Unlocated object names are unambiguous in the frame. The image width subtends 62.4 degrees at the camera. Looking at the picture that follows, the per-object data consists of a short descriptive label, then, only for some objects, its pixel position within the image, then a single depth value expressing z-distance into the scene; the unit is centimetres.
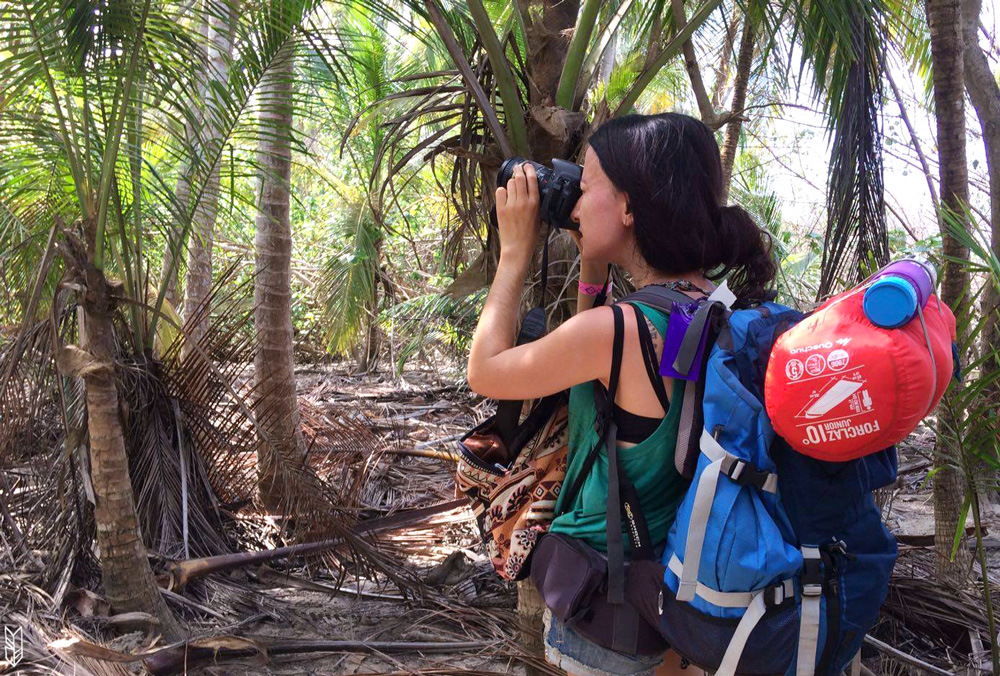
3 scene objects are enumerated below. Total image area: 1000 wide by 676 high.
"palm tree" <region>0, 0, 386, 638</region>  264
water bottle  120
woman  146
